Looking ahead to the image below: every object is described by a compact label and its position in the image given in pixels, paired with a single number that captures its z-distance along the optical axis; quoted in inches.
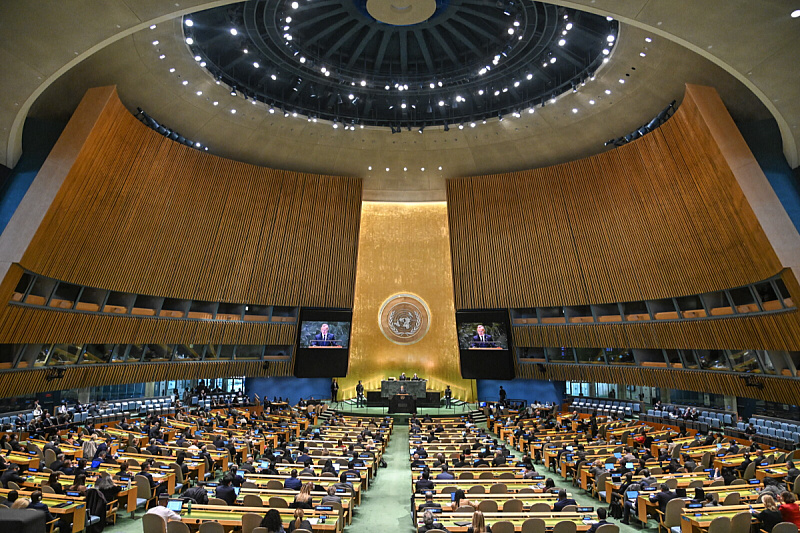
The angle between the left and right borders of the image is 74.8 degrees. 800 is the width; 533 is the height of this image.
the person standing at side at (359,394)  995.8
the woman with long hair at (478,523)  246.2
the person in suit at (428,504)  320.6
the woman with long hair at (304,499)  312.0
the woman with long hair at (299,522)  264.2
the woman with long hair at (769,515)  276.5
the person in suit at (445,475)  404.2
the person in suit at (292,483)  374.1
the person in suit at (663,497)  338.6
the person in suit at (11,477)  339.7
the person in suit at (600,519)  269.4
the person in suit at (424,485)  374.6
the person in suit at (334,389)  1024.2
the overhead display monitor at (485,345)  927.0
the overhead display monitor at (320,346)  942.8
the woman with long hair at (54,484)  336.8
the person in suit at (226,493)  328.5
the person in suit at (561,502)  324.5
